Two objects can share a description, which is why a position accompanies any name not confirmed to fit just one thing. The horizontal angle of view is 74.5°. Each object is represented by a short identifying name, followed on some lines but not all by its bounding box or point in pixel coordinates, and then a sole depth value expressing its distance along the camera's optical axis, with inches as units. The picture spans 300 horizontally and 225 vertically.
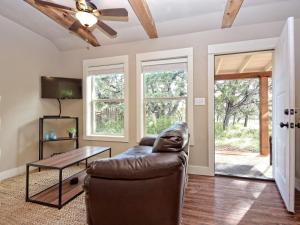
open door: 78.4
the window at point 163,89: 133.9
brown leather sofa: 56.0
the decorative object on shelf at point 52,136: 147.0
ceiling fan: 80.3
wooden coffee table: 89.4
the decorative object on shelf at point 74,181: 111.9
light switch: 129.1
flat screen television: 149.0
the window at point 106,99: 150.6
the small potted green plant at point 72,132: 152.9
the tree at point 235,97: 218.5
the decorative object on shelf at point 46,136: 144.6
